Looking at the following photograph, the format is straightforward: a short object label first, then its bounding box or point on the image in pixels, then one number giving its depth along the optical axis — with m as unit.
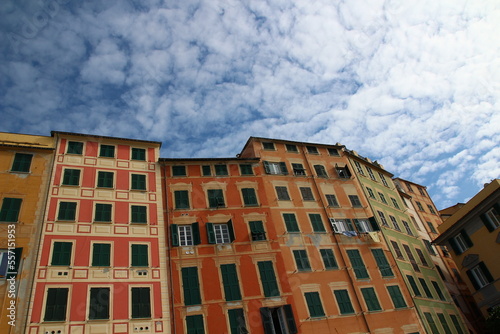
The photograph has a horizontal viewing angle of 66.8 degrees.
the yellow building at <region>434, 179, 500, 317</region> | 34.19
